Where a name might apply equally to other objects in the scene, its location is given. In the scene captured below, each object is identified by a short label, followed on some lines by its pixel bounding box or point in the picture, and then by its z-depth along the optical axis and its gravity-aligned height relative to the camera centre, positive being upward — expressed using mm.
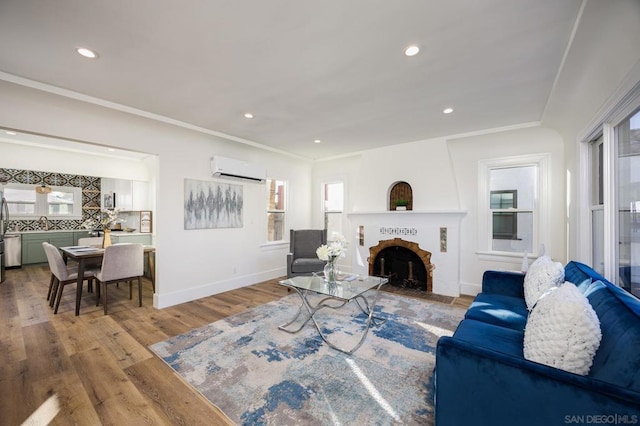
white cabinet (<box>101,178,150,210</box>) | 6266 +494
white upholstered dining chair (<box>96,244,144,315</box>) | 3396 -705
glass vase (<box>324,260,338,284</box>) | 3043 -683
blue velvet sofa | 1007 -723
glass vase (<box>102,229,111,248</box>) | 4125 -387
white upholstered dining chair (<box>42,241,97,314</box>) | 3312 -793
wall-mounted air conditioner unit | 4191 +767
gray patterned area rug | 1729 -1286
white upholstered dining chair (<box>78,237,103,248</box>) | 4484 -499
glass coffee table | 2598 -805
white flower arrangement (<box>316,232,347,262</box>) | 3049 -436
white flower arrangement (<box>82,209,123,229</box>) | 4127 -140
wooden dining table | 3330 -554
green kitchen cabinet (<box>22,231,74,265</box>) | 5801 -677
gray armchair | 4257 -678
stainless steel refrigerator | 4629 -209
